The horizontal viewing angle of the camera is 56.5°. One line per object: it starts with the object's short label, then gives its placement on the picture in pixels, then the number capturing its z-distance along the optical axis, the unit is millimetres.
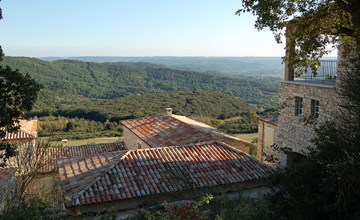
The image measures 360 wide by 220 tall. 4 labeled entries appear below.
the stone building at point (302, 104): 11000
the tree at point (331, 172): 5492
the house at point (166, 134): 14344
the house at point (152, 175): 8875
